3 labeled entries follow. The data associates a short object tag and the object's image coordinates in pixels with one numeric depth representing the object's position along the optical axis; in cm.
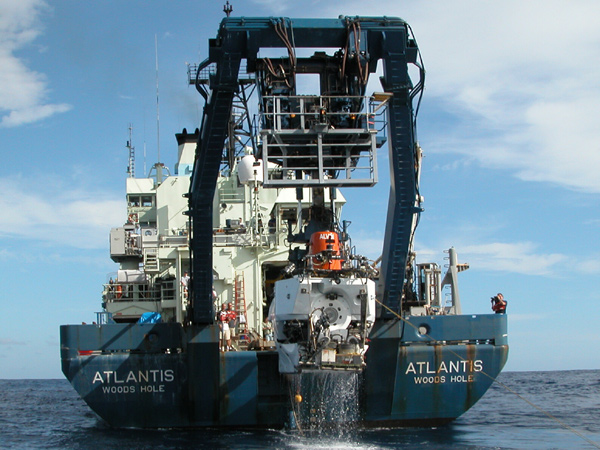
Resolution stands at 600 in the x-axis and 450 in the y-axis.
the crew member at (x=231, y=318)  2260
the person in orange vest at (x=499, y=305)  2130
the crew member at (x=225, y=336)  2102
